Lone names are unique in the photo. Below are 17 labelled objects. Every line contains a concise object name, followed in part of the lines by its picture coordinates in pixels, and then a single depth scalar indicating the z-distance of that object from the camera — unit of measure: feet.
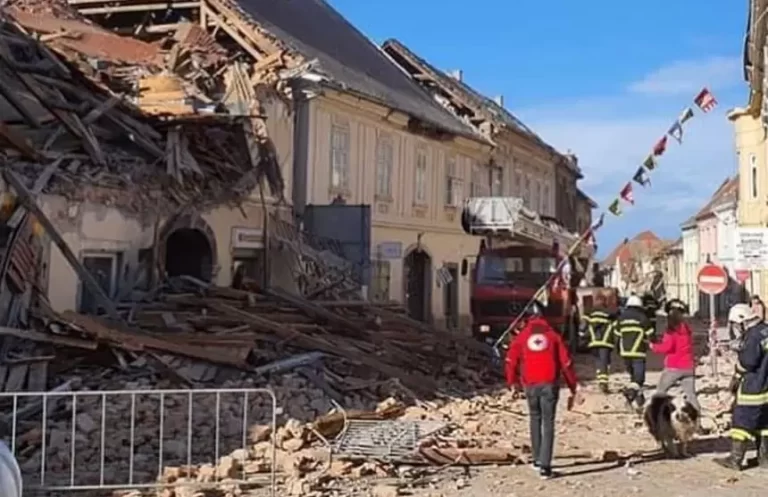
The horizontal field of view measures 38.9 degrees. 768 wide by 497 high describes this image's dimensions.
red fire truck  78.02
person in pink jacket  42.14
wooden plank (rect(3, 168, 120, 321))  46.96
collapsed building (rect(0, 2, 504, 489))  43.52
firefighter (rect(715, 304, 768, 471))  35.37
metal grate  35.73
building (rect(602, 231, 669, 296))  220.27
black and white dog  38.75
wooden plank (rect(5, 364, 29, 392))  41.47
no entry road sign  64.90
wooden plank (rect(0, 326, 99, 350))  42.80
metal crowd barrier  31.68
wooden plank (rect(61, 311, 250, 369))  45.60
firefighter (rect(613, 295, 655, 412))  50.93
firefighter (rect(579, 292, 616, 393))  60.03
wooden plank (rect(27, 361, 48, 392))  42.24
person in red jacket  34.22
